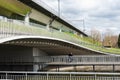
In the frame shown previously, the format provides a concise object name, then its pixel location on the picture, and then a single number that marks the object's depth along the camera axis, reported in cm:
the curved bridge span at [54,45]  1684
